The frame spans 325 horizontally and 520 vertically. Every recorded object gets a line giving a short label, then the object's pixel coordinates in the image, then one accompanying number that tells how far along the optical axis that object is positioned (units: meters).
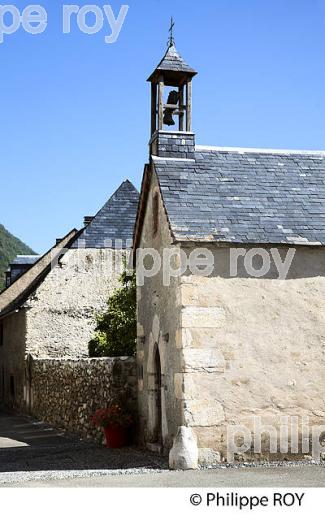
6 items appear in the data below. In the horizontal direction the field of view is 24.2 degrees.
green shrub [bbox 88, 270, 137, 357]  21.78
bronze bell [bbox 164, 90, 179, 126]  14.98
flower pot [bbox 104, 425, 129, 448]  14.97
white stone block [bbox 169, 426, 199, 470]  11.44
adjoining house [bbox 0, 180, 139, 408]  24.55
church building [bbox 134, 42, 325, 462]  11.92
